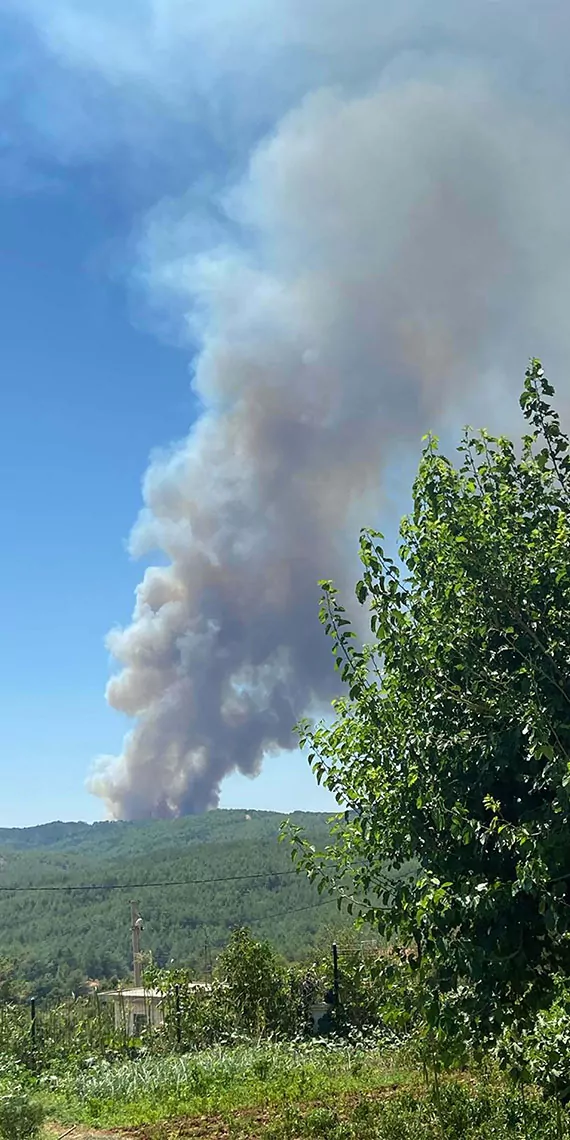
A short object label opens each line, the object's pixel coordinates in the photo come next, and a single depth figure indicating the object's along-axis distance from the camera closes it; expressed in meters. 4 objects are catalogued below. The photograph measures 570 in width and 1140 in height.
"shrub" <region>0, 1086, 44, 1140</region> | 8.16
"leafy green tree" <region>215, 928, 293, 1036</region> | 17.81
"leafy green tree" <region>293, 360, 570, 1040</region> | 4.85
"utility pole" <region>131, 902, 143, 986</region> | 42.19
